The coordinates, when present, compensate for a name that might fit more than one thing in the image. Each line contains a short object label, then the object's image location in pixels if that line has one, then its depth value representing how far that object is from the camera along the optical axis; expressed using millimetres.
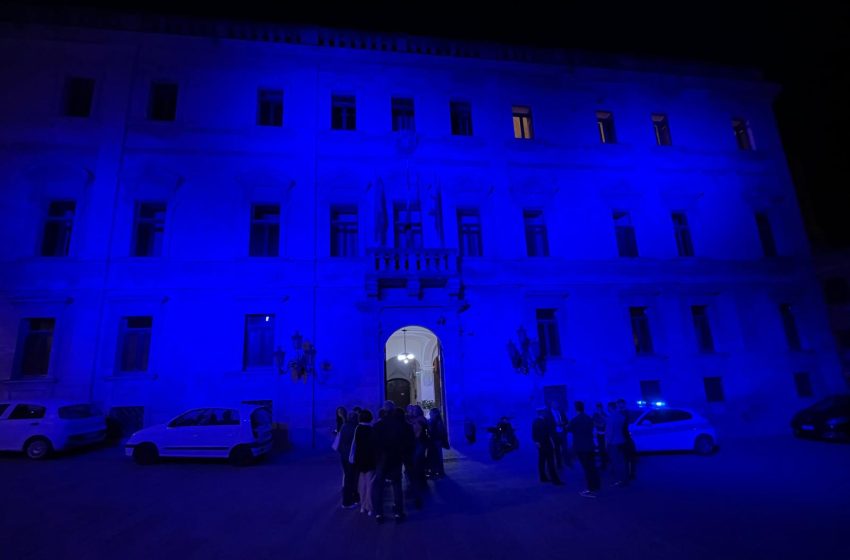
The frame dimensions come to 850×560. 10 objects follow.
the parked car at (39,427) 11141
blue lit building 13734
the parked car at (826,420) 12914
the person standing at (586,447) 8180
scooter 12023
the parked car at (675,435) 12250
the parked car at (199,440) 10922
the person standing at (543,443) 8905
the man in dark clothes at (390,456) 6812
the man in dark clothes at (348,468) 7449
